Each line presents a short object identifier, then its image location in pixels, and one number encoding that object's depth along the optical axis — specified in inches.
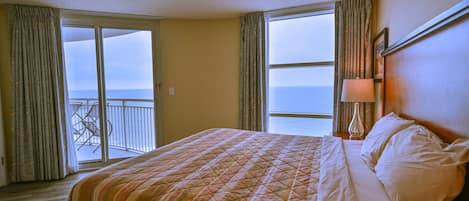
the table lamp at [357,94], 101.3
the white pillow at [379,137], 60.1
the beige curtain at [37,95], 121.0
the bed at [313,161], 44.1
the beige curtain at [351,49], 116.0
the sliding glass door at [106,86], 139.6
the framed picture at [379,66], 95.3
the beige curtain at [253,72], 139.2
